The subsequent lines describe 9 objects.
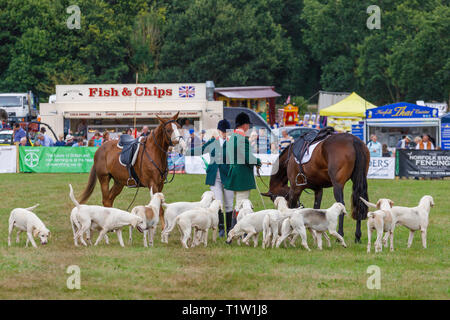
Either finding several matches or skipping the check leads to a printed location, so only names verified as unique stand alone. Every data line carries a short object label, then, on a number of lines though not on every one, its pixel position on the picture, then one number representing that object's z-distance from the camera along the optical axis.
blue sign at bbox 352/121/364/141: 35.44
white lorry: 50.09
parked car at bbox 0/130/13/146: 36.42
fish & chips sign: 39.38
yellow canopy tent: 39.12
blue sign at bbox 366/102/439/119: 33.31
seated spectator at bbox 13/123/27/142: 32.50
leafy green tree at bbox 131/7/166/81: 67.06
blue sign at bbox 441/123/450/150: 32.50
